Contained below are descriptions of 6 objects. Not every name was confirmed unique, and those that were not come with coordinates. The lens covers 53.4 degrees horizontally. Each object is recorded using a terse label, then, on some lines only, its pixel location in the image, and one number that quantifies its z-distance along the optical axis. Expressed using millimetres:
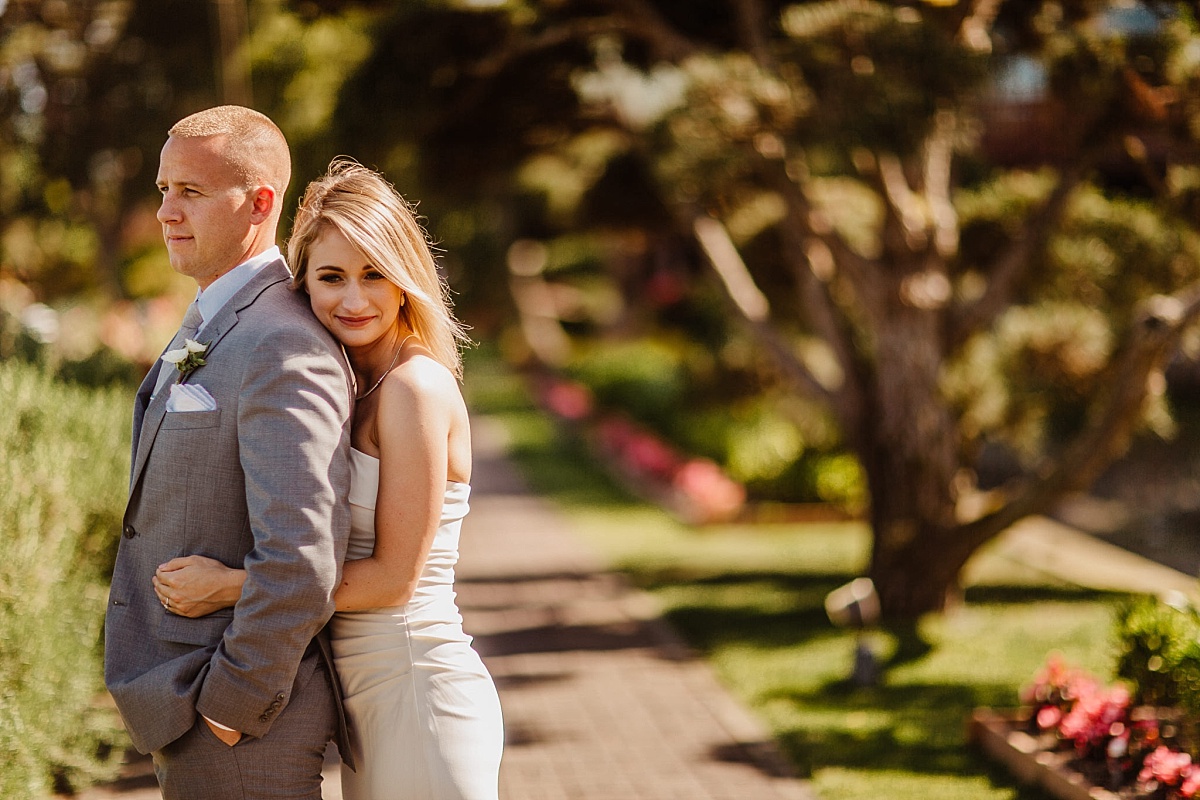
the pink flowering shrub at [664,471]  13500
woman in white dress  2605
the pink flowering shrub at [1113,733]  4562
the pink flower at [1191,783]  4352
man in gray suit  2469
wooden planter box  5027
